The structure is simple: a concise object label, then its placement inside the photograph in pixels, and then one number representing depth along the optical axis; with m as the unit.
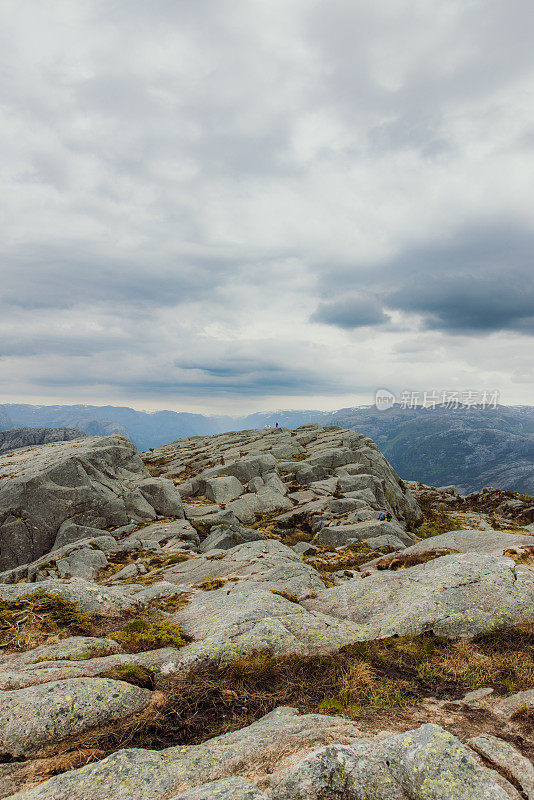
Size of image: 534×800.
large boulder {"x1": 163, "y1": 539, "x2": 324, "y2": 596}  21.12
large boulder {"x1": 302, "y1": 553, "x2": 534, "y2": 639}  14.19
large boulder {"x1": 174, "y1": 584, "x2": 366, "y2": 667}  12.55
